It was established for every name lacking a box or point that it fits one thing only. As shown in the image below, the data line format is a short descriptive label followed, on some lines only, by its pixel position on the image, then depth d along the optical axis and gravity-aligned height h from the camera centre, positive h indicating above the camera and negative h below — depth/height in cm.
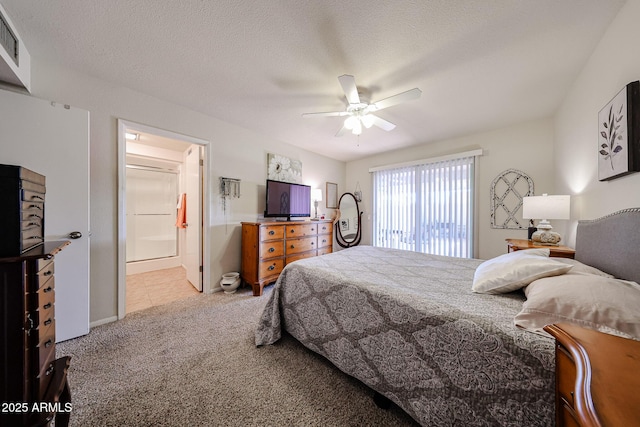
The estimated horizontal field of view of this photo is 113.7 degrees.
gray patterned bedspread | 80 -65
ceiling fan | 173 +105
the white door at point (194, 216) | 293 -5
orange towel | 385 +1
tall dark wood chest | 73 -37
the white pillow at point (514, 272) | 110 -33
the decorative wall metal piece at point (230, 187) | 300 +37
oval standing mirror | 480 -21
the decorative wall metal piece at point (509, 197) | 298 +25
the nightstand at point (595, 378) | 31 -29
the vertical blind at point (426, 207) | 344 +12
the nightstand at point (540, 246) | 189 -33
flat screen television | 339 +23
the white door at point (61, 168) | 162 +37
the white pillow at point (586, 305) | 72 -35
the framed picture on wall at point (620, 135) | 122 +52
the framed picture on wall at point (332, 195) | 469 +42
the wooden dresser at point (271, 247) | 289 -53
